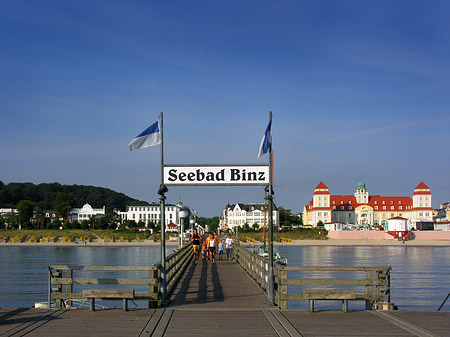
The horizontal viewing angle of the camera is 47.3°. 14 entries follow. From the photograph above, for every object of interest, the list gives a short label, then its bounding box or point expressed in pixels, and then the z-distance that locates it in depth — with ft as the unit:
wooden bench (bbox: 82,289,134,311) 36.78
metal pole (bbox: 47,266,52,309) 40.22
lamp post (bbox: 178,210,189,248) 96.27
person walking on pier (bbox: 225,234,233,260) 101.44
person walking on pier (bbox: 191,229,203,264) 98.41
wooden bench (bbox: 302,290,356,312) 36.60
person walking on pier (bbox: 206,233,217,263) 91.11
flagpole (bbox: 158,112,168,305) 41.32
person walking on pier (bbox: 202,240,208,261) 98.19
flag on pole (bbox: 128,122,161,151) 41.73
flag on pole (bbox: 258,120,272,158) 42.52
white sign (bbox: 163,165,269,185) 41.96
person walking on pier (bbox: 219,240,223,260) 102.00
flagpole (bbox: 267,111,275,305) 40.57
